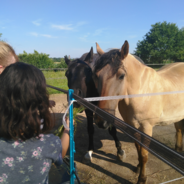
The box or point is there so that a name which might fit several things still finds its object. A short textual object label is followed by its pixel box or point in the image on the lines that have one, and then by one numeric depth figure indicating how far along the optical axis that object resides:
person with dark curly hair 0.72
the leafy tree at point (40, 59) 18.62
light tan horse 1.73
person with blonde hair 1.42
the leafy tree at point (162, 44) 29.95
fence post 1.10
